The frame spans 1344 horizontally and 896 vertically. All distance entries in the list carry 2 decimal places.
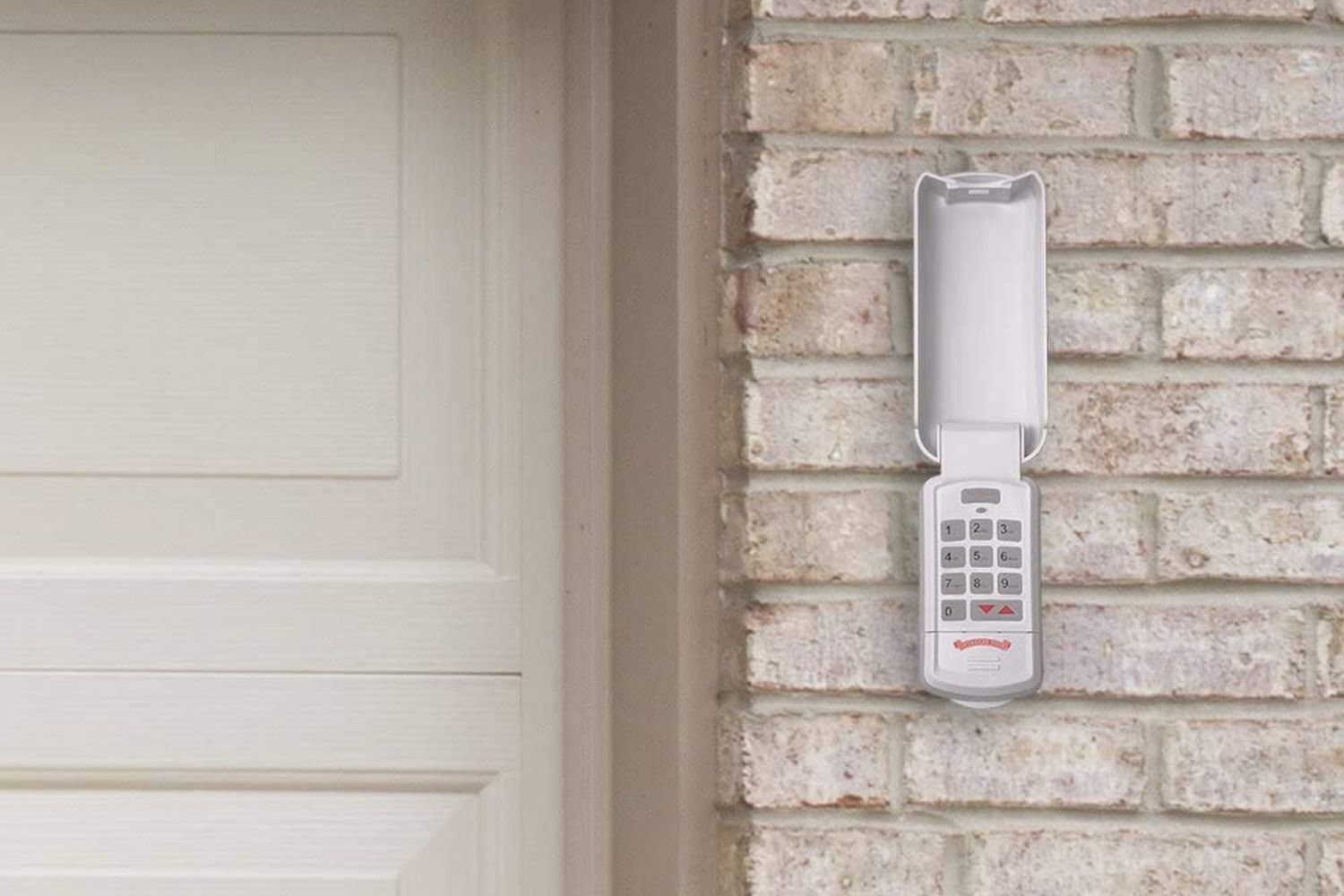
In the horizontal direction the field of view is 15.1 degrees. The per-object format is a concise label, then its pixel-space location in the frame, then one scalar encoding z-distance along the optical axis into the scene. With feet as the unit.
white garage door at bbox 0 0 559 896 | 8.78
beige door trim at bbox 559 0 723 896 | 8.33
